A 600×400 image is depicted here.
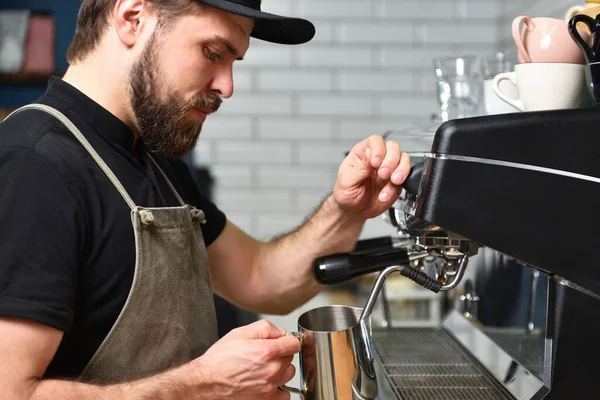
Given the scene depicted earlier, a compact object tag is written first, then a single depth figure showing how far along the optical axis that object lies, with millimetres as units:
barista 917
